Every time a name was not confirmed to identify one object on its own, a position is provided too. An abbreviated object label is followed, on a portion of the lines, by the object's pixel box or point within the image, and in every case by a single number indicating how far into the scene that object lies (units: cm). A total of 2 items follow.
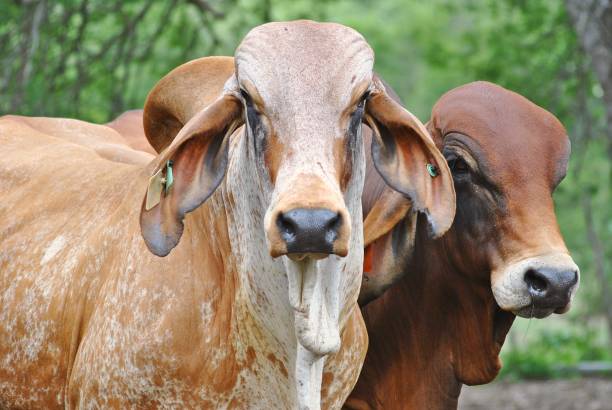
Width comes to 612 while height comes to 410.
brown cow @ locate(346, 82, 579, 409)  923
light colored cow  700
